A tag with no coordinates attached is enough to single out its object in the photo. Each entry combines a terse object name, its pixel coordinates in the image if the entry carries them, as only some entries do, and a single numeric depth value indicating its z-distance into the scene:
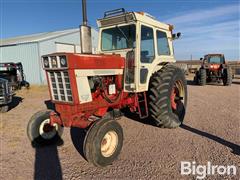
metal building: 12.39
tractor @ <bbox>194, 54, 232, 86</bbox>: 11.07
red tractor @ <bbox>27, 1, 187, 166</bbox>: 3.03
